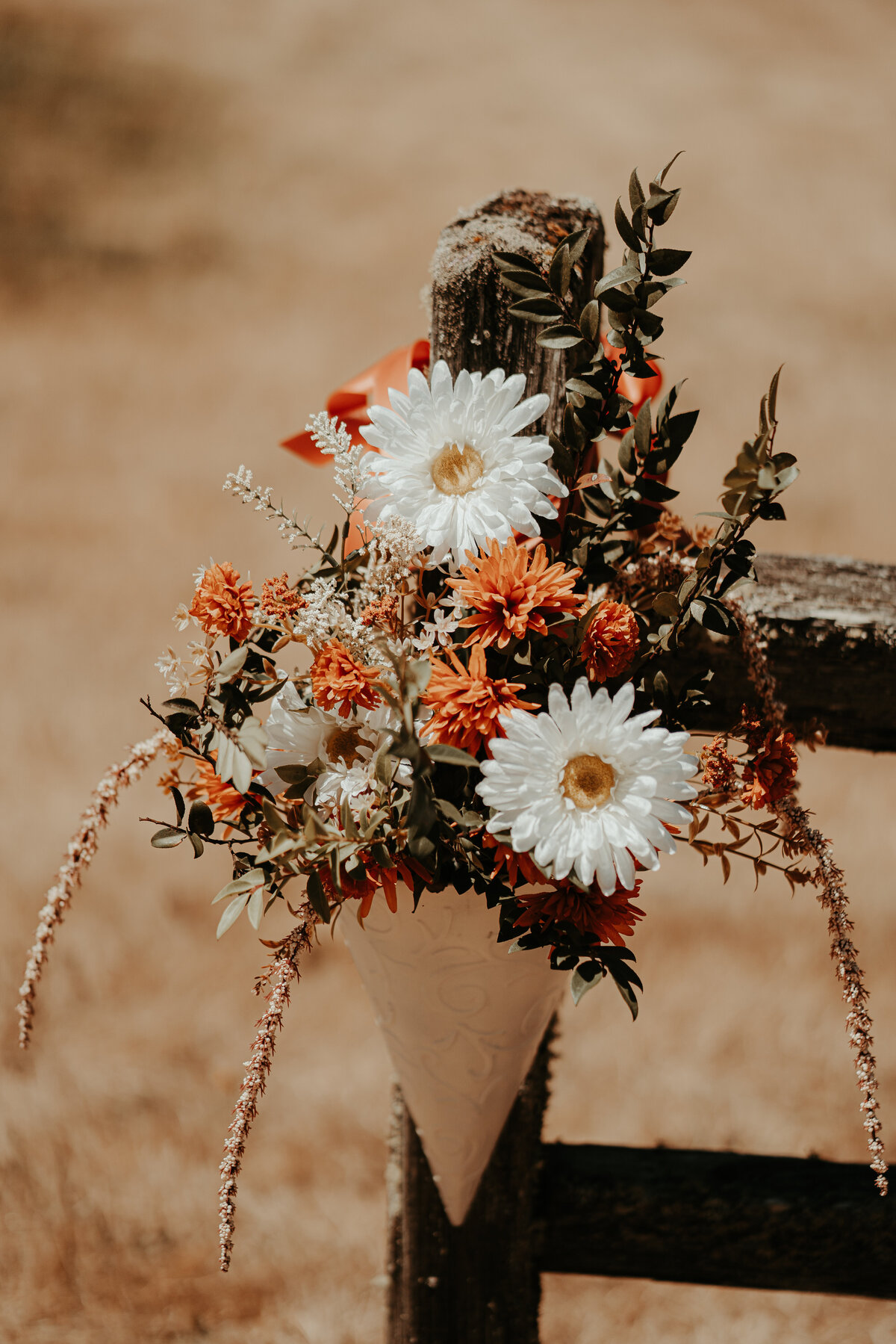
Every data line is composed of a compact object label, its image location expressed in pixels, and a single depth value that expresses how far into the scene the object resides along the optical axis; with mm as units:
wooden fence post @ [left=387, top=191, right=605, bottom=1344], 1840
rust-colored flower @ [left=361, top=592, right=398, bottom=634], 1532
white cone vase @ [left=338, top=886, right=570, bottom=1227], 1614
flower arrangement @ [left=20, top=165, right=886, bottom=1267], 1478
